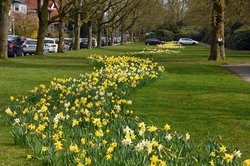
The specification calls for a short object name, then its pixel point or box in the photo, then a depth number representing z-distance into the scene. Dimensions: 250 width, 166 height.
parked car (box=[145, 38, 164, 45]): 81.50
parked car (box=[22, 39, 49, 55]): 41.53
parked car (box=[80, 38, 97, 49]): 62.91
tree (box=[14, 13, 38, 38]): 63.78
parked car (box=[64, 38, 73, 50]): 56.39
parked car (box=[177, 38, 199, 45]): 85.82
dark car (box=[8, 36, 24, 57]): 35.56
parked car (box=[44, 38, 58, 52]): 46.16
